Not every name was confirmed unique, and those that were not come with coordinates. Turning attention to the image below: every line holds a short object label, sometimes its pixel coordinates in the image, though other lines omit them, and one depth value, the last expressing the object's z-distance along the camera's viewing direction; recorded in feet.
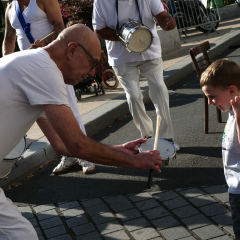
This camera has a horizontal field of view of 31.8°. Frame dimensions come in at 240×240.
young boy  8.29
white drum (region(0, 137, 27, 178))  12.42
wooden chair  16.48
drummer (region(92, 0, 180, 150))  14.58
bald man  6.94
